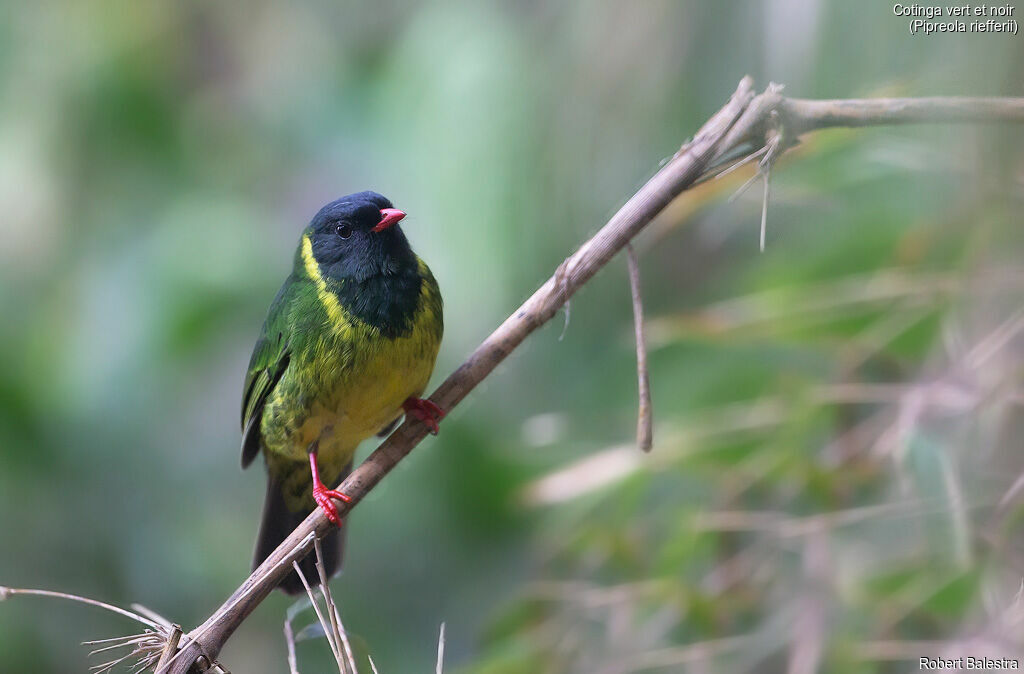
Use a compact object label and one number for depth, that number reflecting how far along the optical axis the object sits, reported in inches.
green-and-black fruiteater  210.2
